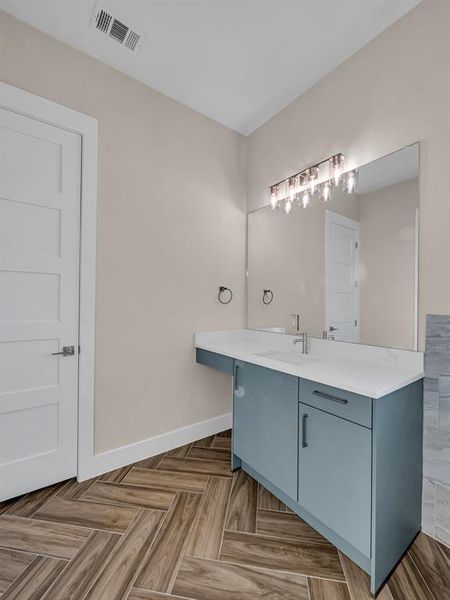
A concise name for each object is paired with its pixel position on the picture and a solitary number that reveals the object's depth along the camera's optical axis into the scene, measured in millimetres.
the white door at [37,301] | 1767
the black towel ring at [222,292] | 2709
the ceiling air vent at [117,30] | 1738
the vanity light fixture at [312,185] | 2012
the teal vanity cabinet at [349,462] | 1273
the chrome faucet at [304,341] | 2170
